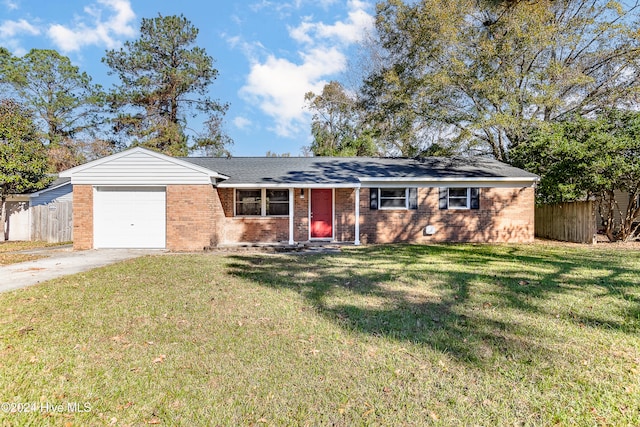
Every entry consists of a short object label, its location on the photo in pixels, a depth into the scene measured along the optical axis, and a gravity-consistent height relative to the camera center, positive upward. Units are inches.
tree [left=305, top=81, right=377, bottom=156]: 1078.4 +328.1
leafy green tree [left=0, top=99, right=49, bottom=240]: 586.7 +101.6
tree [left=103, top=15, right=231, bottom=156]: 912.3 +380.4
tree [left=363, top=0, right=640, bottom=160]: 616.1 +302.5
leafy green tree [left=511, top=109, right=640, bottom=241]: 478.3 +86.2
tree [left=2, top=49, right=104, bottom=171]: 944.3 +354.7
